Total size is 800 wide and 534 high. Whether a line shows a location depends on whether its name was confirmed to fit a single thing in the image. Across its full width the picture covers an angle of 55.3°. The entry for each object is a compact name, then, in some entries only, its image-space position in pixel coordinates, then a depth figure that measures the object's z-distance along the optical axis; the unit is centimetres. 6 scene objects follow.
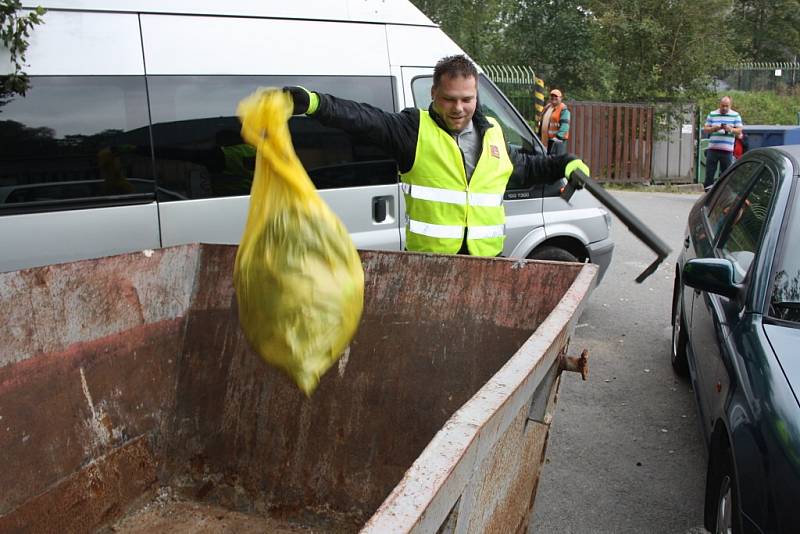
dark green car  231
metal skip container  277
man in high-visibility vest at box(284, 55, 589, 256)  330
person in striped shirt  1331
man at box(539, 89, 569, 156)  1341
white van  354
